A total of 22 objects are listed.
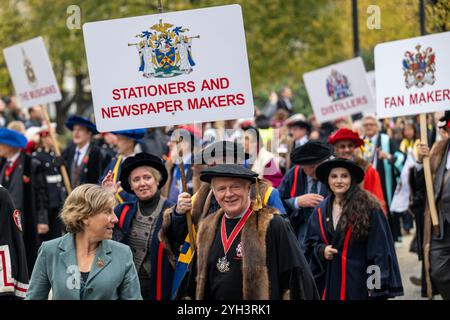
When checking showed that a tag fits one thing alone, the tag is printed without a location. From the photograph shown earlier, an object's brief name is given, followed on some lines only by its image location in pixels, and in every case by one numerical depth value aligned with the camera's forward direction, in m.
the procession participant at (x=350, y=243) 8.80
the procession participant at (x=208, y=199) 7.97
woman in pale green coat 6.31
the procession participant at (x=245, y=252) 6.52
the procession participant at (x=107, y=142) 14.49
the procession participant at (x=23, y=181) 13.07
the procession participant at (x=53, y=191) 14.58
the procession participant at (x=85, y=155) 13.98
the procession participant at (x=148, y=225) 8.37
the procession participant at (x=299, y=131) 17.11
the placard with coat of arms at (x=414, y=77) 10.17
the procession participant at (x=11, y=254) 7.78
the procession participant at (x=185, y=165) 12.58
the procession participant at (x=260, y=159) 11.58
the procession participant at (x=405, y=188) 14.18
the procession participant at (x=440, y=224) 10.23
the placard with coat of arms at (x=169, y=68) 7.79
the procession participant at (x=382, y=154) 16.30
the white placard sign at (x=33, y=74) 13.35
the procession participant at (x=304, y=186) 10.32
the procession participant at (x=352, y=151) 10.82
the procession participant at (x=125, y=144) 11.43
